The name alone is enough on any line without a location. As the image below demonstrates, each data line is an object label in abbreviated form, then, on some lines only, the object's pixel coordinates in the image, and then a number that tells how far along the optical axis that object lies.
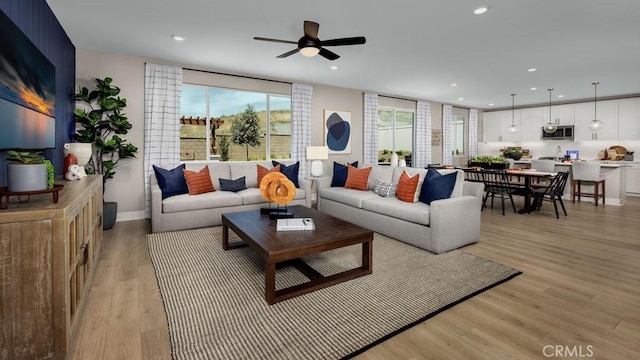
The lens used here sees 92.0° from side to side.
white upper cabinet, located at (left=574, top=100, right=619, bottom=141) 7.86
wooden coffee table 2.24
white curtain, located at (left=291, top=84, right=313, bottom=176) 6.22
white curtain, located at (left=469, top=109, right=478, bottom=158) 9.90
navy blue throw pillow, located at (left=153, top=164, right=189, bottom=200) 4.32
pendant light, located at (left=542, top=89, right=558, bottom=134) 7.66
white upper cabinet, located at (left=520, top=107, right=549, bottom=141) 9.16
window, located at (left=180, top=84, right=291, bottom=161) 5.37
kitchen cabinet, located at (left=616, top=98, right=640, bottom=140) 7.51
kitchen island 6.27
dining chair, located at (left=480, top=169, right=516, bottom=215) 5.52
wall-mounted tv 1.95
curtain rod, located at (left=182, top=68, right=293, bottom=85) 5.34
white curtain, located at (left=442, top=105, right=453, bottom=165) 8.95
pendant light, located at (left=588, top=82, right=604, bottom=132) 6.66
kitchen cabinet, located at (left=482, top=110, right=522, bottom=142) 9.68
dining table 5.40
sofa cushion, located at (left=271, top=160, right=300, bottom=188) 5.25
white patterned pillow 4.38
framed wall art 6.76
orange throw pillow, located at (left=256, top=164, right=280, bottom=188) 5.20
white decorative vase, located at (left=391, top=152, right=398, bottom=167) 6.35
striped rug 1.79
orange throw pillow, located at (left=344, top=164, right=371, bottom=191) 4.98
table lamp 5.77
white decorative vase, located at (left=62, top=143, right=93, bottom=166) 3.16
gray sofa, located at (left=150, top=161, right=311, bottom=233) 4.04
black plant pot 4.20
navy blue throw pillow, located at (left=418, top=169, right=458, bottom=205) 3.59
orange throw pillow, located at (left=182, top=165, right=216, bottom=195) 4.44
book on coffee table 2.71
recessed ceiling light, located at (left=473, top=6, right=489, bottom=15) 3.08
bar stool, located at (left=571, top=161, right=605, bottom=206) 6.12
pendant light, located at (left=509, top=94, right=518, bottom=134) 8.18
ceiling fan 3.03
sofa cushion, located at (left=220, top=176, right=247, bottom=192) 4.83
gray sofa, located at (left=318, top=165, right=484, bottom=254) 3.30
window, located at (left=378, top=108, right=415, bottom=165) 7.95
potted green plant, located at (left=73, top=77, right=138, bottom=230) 4.19
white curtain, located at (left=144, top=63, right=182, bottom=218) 4.81
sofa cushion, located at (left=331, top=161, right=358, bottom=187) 5.31
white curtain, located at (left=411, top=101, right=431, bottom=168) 8.31
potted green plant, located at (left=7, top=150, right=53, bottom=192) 1.66
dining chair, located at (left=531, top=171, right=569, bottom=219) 5.28
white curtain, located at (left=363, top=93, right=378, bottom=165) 7.31
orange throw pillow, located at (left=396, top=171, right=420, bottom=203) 3.88
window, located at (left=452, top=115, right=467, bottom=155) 9.70
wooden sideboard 1.46
